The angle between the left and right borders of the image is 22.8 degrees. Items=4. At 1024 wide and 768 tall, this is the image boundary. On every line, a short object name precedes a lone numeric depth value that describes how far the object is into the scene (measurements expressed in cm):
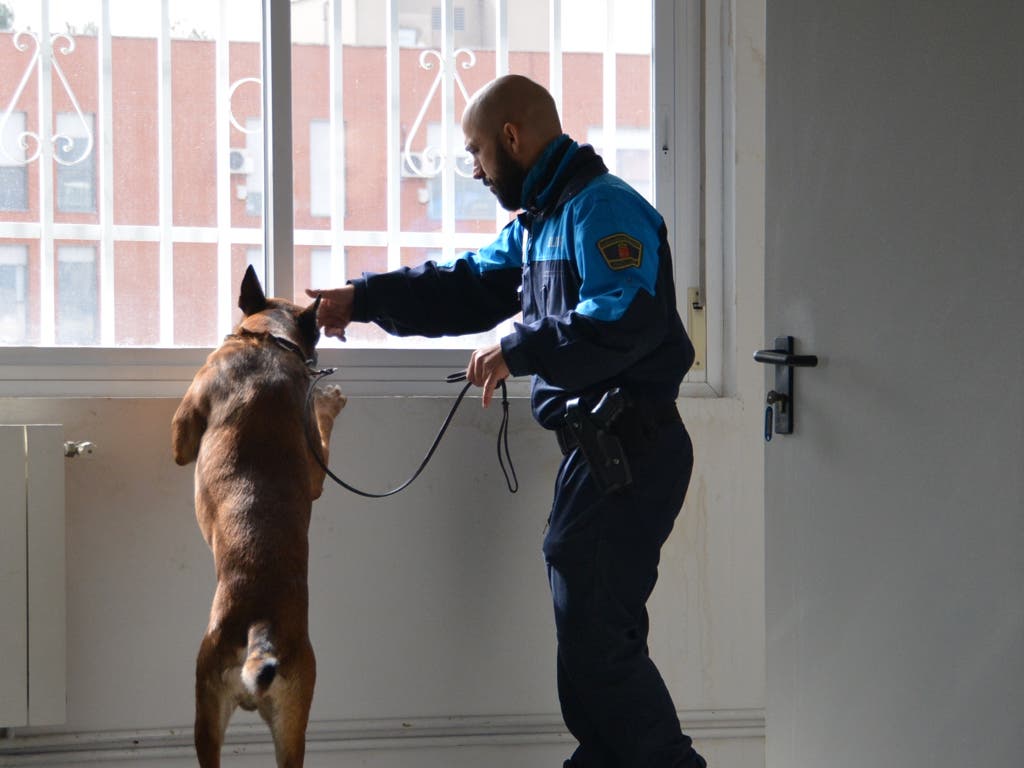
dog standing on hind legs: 479
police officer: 501
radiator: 534
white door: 415
